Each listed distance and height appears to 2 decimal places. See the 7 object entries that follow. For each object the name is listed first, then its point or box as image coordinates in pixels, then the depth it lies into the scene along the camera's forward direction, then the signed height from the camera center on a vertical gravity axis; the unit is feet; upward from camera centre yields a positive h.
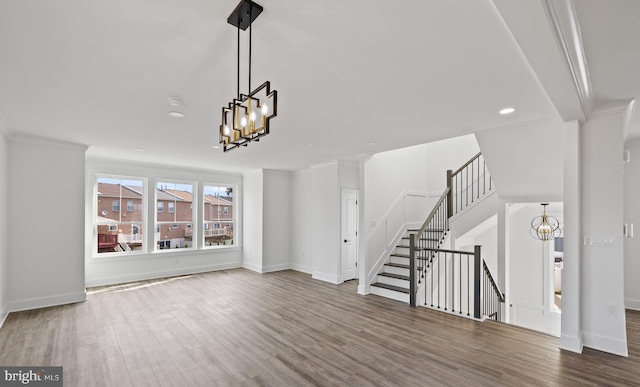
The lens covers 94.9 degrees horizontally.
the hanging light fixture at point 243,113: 5.41 +1.90
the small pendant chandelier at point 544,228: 18.74 -1.92
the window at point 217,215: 25.53 -1.46
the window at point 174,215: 23.16 -1.39
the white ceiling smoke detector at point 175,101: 9.79 +3.31
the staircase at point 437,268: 16.32 -4.36
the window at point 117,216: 20.52 -1.27
